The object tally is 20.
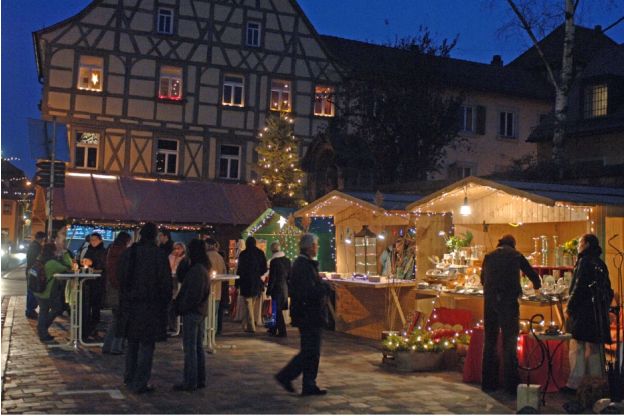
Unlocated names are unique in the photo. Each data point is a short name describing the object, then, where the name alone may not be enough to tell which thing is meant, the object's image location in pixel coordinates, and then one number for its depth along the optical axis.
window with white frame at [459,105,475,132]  29.27
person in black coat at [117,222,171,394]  7.39
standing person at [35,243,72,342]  11.17
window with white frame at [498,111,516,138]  30.06
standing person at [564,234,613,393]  7.75
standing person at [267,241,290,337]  12.70
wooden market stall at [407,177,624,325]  9.92
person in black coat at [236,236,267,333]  12.84
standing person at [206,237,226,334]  12.13
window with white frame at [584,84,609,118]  21.78
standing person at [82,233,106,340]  11.17
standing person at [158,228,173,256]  12.61
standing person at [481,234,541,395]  7.84
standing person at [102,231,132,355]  9.84
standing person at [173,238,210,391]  7.62
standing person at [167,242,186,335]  12.63
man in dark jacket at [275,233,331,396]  7.50
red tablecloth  8.13
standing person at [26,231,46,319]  14.52
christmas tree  25.30
